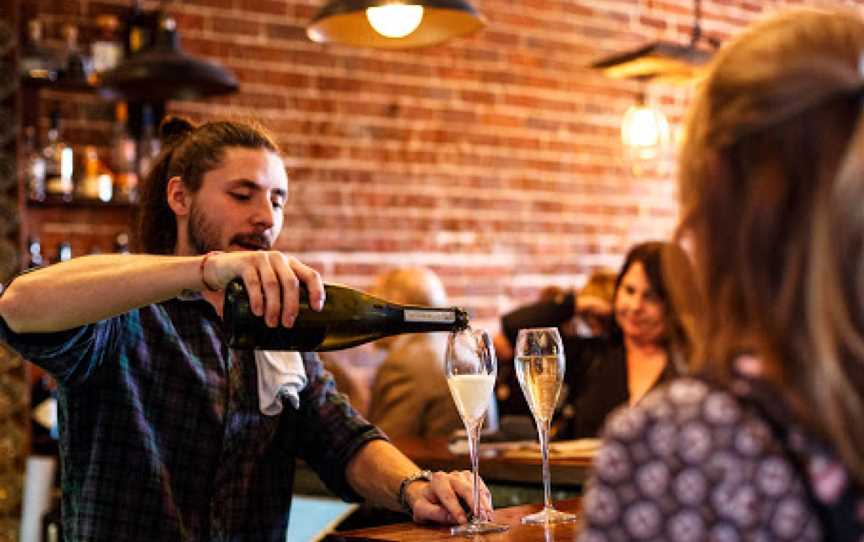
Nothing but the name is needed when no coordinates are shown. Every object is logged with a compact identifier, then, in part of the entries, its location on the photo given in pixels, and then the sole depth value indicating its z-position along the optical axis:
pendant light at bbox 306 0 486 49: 2.78
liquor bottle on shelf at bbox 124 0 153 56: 4.28
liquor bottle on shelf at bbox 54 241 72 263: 4.20
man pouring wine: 1.59
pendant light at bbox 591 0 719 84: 4.37
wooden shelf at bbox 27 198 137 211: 4.12
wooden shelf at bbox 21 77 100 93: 4.08
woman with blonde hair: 0.81
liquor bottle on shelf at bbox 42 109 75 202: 4.16
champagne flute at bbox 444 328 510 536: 1.68
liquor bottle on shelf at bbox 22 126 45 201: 4.10
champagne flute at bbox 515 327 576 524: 1.76
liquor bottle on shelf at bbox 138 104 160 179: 4.27
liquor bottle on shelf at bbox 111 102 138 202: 4.21
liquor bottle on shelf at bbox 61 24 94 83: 4.15
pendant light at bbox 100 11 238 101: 3.62
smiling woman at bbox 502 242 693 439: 3.60
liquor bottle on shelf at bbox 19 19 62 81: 4.07
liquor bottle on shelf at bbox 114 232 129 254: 4.29
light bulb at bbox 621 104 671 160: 5.28
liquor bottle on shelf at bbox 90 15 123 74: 4.23
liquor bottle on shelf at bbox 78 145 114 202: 4.18
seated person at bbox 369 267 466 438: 3.84
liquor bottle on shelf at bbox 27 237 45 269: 4.12
